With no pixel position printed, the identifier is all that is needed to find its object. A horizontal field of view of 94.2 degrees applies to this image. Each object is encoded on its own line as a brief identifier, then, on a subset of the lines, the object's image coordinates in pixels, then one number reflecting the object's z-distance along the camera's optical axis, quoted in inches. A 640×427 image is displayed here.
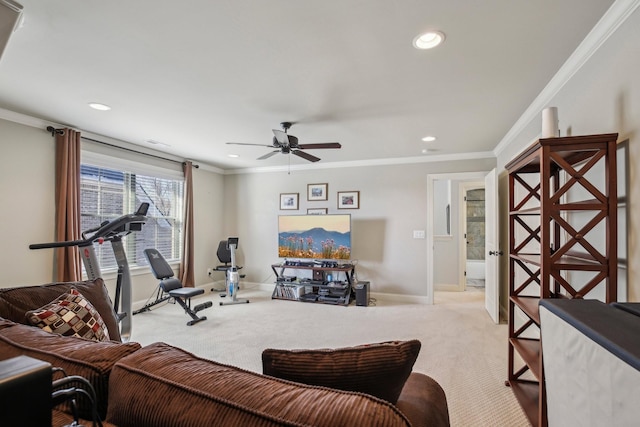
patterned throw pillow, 61.3
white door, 147.3
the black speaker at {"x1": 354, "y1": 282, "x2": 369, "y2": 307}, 180.2
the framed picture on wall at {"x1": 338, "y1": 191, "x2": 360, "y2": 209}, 206.1
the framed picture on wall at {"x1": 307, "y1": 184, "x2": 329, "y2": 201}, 214.1
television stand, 190.2
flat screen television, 193.3
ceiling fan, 118.5
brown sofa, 25.6
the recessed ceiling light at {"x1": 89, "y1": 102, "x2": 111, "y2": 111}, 110.3
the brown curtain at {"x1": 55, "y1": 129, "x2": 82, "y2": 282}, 131.5
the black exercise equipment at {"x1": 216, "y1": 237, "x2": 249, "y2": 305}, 188.1
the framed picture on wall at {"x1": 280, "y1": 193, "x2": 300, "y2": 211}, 222.1
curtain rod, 131.4
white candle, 75.4
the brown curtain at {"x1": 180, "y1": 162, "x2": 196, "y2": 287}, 200.2
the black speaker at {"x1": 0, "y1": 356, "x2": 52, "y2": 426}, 15.6
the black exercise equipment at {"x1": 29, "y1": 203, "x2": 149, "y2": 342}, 110.1
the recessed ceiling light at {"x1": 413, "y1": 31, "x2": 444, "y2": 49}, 68.0
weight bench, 149.8
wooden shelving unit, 60.7
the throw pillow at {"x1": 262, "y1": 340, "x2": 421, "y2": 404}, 33.9
